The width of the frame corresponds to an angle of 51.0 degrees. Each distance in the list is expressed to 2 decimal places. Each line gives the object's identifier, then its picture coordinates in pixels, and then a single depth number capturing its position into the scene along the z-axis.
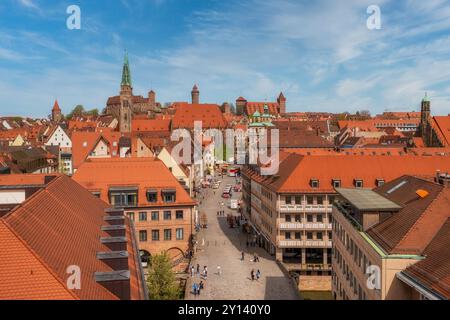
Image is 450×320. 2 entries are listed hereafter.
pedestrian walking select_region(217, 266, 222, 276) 37.12
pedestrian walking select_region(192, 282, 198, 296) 32.72
